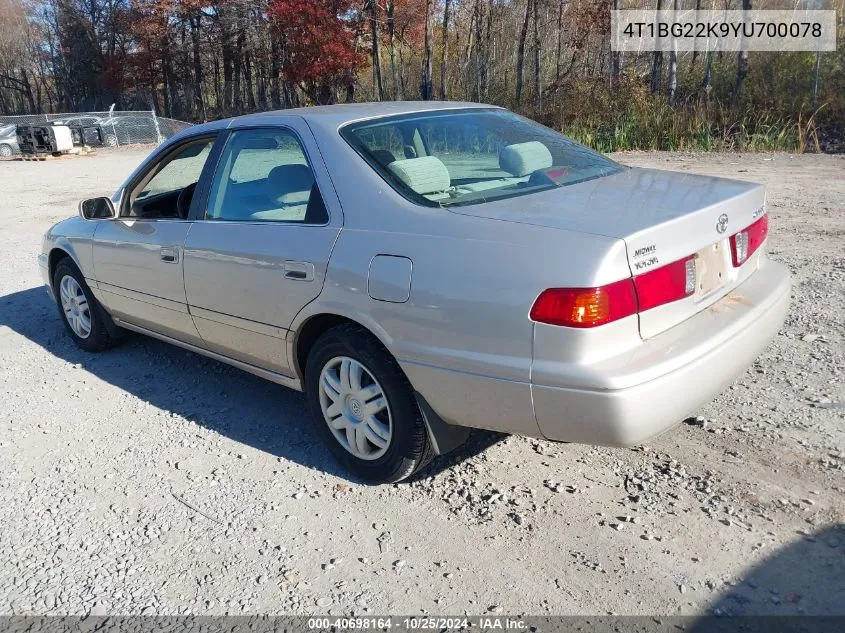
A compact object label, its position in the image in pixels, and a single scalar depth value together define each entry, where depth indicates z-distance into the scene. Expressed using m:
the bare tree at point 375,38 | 28.03
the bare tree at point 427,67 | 25.16
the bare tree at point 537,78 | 22.75
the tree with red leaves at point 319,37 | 29.49
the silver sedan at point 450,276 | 2.65
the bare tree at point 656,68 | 19.64
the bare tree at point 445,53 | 25.72
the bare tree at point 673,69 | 18.25
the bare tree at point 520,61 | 23.53
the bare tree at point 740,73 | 17.11
